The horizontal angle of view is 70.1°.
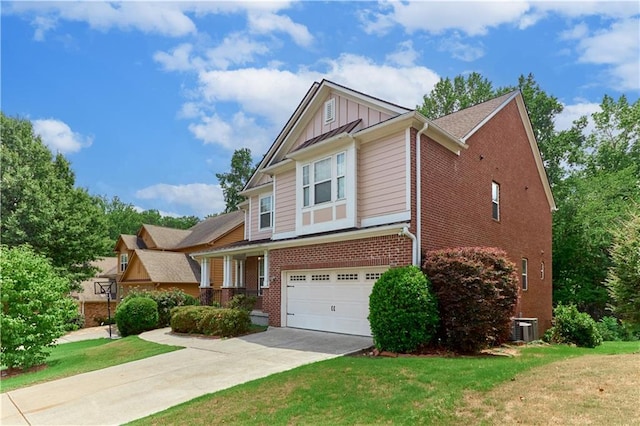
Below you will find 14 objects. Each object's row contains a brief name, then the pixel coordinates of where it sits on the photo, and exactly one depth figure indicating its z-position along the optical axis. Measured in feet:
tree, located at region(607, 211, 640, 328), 40.29
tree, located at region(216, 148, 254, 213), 176.55
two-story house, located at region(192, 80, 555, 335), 42.32
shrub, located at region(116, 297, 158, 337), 62.69
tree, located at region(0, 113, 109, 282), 88.03
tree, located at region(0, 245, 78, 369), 44.34
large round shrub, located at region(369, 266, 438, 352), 34.96
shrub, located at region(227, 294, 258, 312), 58.39
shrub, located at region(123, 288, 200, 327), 66.80
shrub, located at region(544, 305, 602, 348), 52.29
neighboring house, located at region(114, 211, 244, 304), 95.35
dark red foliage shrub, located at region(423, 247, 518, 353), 34.73
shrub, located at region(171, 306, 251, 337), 49.16
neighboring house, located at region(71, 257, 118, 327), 105.29
